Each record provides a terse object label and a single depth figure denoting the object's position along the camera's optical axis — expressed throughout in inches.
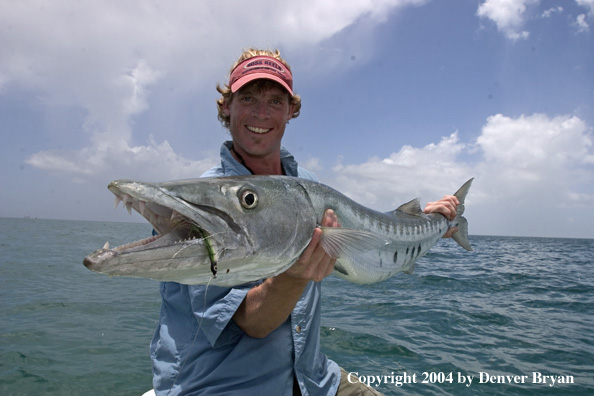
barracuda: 21.3
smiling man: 31.3
